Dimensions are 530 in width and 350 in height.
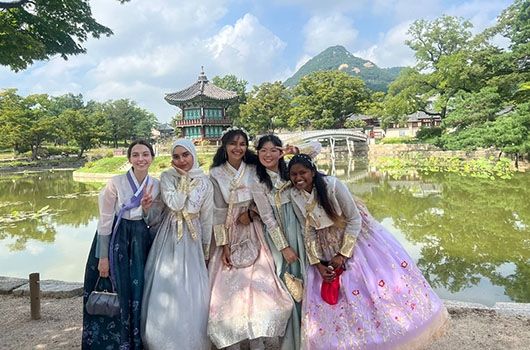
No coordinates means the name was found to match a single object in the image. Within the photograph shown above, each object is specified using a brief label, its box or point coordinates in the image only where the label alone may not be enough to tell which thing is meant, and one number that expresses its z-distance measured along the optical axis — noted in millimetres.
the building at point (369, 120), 34812
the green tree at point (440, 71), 19094
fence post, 2984
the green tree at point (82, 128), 29688
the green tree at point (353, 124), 30812
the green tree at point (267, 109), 31719
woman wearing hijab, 2070
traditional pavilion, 28375
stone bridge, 22578
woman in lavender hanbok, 2012
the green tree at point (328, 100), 29250
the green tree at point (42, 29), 4590
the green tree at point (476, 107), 17219
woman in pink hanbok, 2072
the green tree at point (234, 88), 35406
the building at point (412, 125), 32750
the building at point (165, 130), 48041
